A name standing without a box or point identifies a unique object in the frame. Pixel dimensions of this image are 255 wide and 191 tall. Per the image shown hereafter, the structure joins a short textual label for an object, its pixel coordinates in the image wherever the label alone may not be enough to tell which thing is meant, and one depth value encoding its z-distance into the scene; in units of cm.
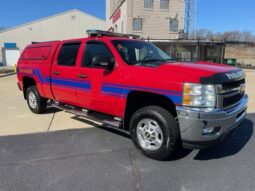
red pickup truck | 262
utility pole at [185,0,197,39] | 2970
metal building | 3101
